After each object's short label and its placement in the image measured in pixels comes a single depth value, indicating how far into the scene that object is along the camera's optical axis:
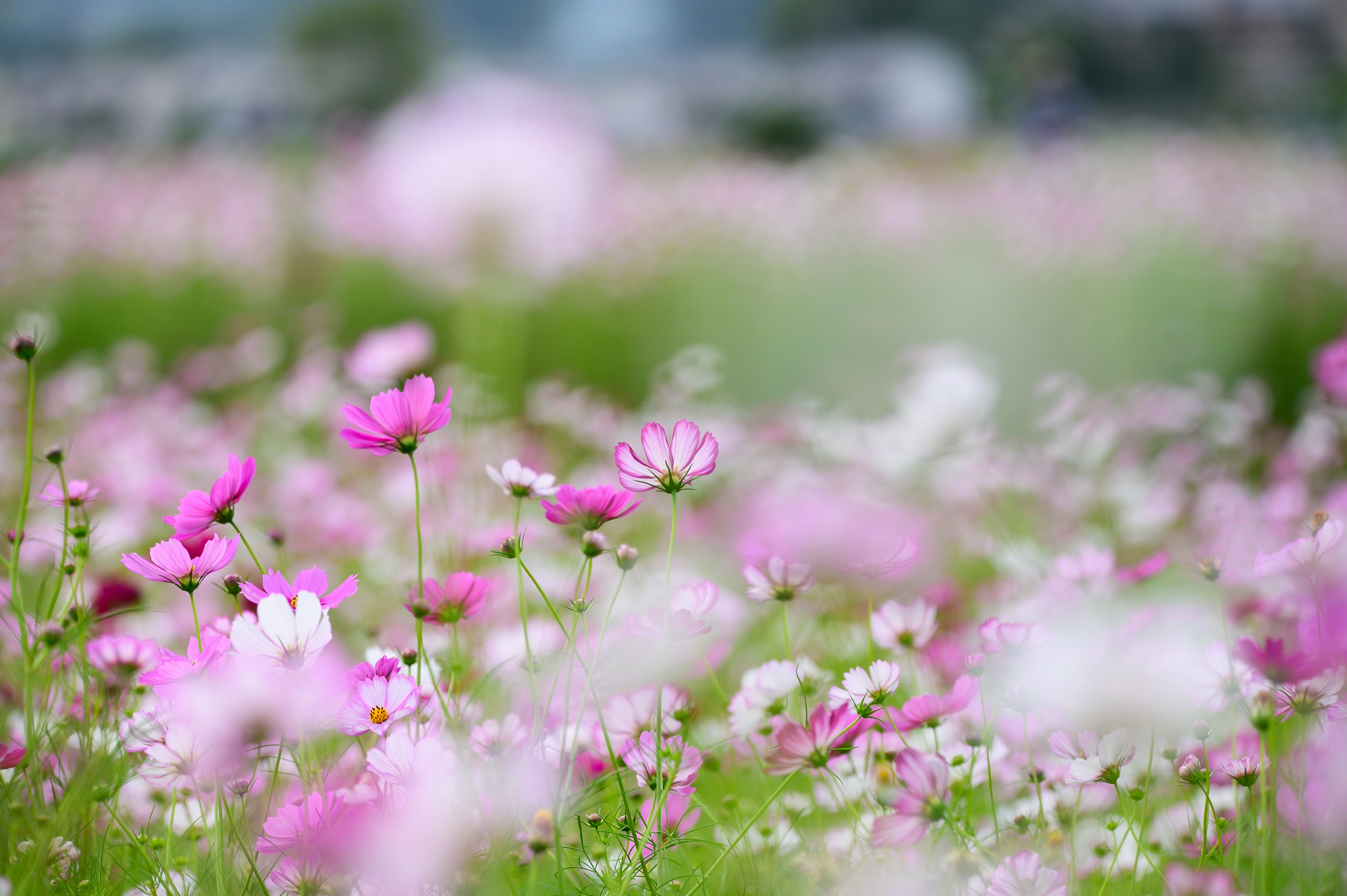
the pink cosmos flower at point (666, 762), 3.20
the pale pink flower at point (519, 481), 3.21
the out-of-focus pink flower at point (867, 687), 3.18
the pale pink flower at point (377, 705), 3.13
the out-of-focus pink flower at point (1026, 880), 3.10
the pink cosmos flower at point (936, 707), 3.19
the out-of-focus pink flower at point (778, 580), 3.24
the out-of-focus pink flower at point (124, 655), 3.25
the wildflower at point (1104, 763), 3.16
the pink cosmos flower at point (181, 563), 3.16
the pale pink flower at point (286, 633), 3.12
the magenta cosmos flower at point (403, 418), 3.17
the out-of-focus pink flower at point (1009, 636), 3.23
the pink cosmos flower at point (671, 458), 3.17
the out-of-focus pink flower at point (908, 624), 3.31
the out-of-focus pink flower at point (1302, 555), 3.17
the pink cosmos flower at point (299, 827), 3.11
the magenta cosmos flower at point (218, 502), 3.17
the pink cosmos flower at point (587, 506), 3.17
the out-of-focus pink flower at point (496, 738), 3.22
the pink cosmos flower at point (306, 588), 3.14
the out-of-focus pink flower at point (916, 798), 3.12
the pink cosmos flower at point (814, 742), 3.16
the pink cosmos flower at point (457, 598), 3.20
